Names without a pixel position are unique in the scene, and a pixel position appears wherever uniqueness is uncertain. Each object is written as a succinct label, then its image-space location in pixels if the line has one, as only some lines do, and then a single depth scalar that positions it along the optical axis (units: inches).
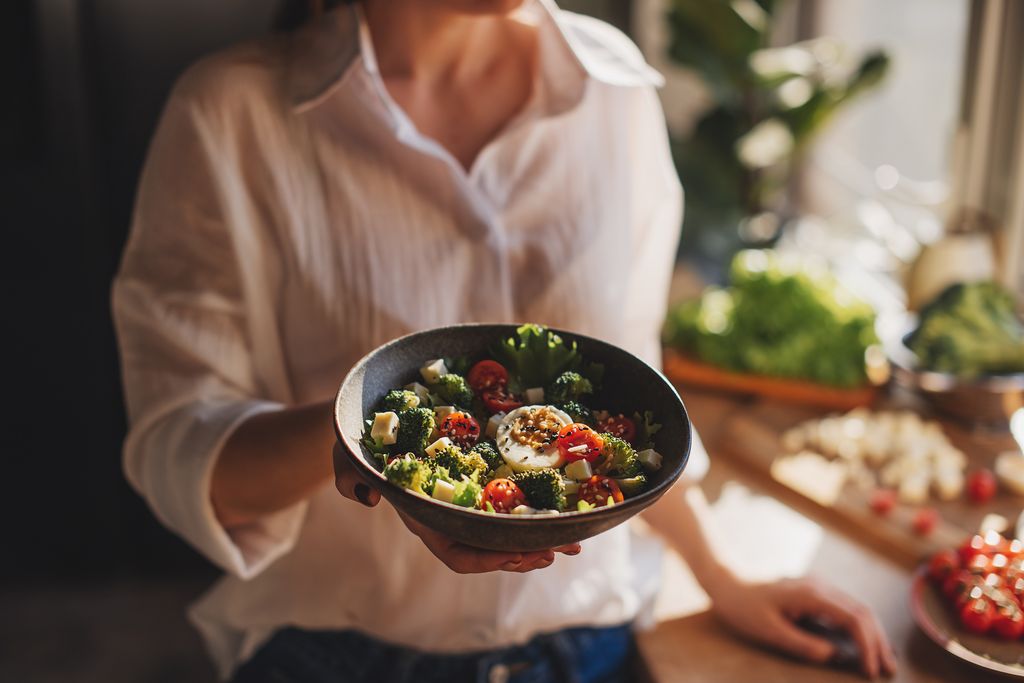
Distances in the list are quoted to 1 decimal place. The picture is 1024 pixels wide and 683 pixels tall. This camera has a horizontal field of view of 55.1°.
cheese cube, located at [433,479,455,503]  32.8
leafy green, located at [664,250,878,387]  80.7
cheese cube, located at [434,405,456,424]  37.5
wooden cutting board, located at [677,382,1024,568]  62.7
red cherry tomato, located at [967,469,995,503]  65.7
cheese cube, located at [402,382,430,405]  38.5
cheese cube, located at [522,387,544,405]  39.4
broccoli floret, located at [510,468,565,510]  33.4
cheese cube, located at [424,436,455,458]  35.3
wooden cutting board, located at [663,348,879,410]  79.7
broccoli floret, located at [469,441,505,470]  36.0
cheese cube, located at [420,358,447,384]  39.4
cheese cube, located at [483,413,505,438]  37.9
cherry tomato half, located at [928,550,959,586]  56.2
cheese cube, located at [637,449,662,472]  35.6
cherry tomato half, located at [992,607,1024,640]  51.1
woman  48.6
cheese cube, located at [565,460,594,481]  35.1
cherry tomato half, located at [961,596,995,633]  51.7
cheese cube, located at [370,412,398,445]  35.9
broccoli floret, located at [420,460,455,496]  33.5
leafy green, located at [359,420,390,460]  35.7
